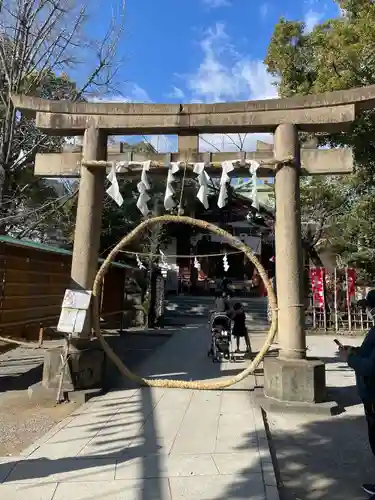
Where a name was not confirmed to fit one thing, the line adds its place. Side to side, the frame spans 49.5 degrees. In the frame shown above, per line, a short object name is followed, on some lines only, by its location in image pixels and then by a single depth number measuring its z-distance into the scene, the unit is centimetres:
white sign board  623
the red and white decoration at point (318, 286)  1688
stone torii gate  619
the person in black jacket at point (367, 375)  348
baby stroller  936
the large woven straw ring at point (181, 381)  630
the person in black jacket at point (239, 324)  1013
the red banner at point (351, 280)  1698
